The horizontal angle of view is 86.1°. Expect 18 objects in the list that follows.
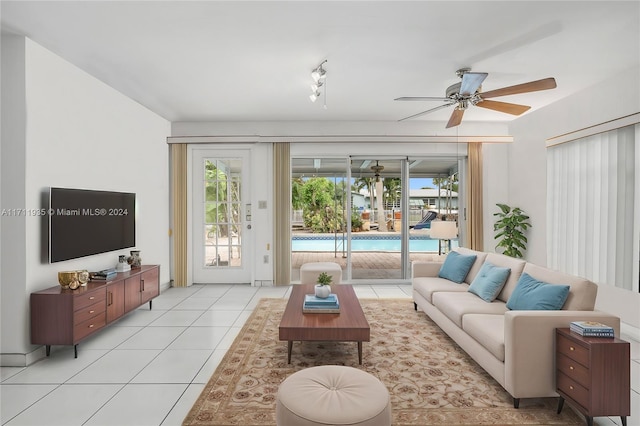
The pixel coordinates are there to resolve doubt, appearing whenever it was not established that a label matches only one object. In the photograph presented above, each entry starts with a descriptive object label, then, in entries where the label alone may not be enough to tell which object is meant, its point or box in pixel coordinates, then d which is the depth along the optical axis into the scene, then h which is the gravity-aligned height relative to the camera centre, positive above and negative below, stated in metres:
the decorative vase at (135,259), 4.20 -0.62
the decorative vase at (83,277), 3.13 -0.63
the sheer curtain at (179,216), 5.63 -0.11
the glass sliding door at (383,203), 5.96 +0.11
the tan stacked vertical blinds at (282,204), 5.63 +0.09
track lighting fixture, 3.30 +1.32
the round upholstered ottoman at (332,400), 1.60 -0.95
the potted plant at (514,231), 5.18 -0.33
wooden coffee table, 2.72 -0.94
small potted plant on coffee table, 3.34 -0.77
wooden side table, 1.92 -0.95
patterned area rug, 2.14 -1.29
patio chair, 6.11 -0.17
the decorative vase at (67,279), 3.04 -0.63
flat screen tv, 3.12 -0.14
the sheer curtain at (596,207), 3.57 +0.04
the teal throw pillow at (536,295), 2.46 -0.65
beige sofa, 2.19 -0.88
